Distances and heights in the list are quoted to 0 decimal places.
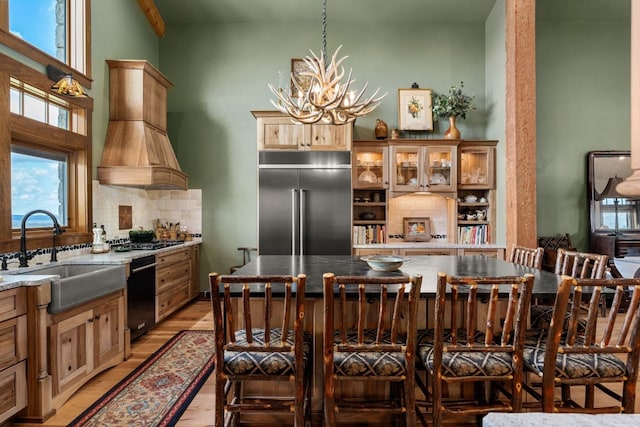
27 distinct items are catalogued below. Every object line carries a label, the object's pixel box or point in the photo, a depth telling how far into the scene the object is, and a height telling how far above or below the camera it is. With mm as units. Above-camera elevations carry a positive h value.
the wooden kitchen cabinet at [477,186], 5113 +320
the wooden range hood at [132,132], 4074 +893
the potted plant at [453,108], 5230 +1414
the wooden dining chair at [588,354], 1770 -712
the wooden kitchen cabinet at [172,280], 4086 -819
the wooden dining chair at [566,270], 2479 -428
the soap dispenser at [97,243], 3750 -306
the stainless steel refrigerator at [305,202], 4910 +115
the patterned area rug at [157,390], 2336 -1272
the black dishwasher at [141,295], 3465 -807
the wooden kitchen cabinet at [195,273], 5219 -865
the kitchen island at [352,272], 2164 -429
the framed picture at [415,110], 5414 +1439
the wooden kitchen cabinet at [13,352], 2078 -793
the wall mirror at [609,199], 5047 +132
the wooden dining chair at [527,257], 2949 -394
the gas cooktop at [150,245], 4090 -383
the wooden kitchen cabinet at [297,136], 4902 +970
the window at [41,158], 2811 +484
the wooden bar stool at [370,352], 1733 -696
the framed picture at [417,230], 5363 -284
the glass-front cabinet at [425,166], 5098 +594
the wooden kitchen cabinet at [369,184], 5148 +361
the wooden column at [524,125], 4227 +946
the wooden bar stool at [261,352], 1781 -704
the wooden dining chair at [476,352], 1759 -696
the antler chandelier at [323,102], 2795 +838
